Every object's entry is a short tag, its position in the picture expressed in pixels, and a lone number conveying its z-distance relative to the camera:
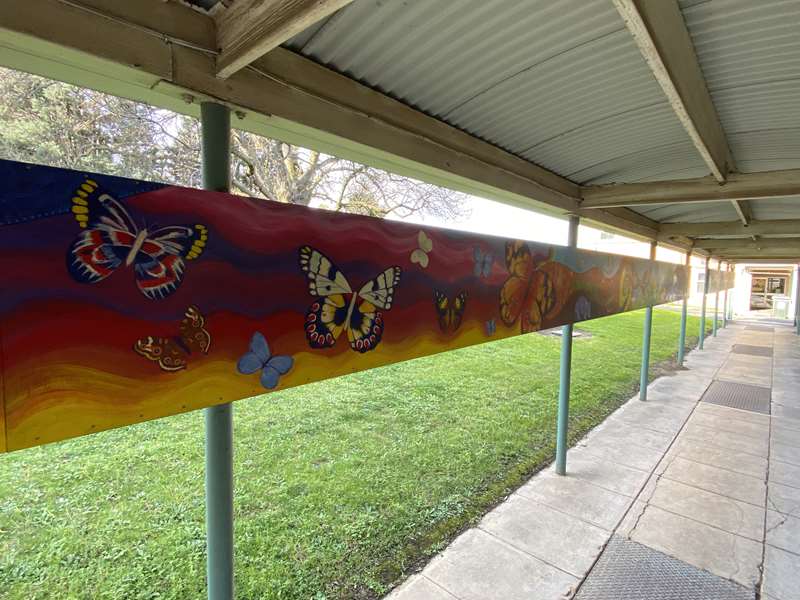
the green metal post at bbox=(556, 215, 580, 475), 4.16
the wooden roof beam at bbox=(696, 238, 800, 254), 8.49
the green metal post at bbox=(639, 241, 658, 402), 6.56
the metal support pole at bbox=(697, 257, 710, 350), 11.43
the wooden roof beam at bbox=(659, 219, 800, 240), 5.54
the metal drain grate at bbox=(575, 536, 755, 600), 2.70
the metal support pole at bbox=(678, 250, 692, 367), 9.21
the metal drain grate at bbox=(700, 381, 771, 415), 6.73
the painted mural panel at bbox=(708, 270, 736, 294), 11.53
